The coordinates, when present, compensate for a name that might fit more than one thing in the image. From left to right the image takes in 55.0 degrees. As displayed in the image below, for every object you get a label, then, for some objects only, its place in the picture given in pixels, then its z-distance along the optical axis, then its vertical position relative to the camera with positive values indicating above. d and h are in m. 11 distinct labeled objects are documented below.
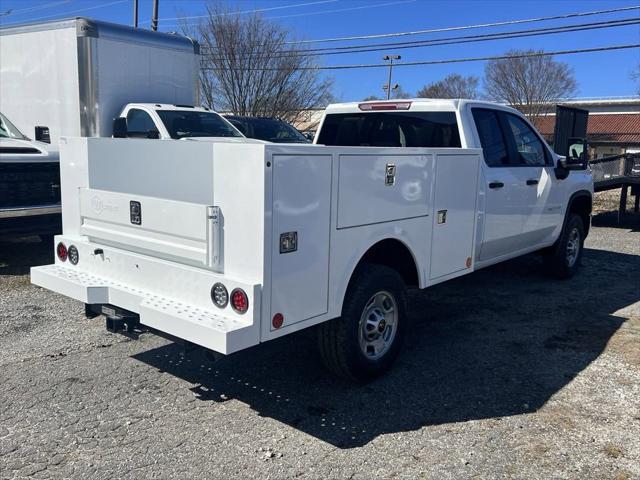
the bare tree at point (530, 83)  53.44 +5.10
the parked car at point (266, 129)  14.47 +0.10
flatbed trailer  13.34 -0.65
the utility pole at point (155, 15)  25.00 +4.63
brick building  50.56 +1.69
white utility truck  3.39 -0.65
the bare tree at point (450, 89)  56.94 +4.70
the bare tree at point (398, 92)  52.56 +3.87
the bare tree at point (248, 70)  26.80 +2.78
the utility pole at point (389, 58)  42.99 +5.57
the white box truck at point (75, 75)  9.34 +0.84
